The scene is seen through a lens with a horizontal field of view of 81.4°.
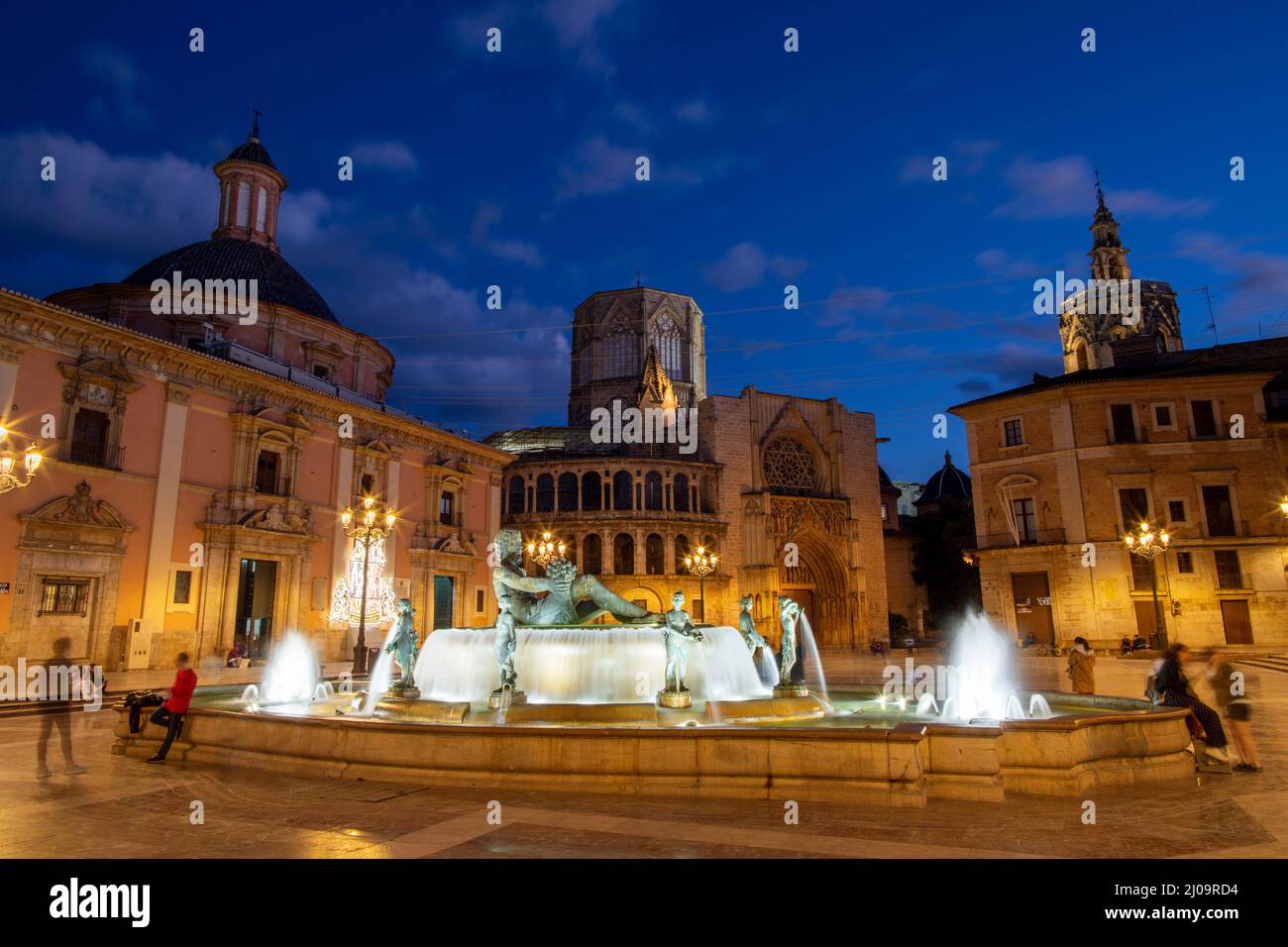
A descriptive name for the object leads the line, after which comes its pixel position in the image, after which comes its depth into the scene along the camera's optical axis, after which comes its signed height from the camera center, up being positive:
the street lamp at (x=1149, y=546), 21.45 +1.98
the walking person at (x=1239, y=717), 7.35 -0.99
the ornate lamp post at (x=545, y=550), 27.55 +2.71
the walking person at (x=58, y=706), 8.16 -1.27
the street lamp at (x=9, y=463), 11.77 +2.64
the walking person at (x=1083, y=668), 12.30 -0.84
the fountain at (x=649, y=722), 6.30 -1.06
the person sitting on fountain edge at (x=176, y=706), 8.21 -0.86
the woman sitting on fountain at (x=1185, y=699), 7.52 -0.88
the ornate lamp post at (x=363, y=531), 20.66 +3.22
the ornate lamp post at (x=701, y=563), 30.79 +2.70
